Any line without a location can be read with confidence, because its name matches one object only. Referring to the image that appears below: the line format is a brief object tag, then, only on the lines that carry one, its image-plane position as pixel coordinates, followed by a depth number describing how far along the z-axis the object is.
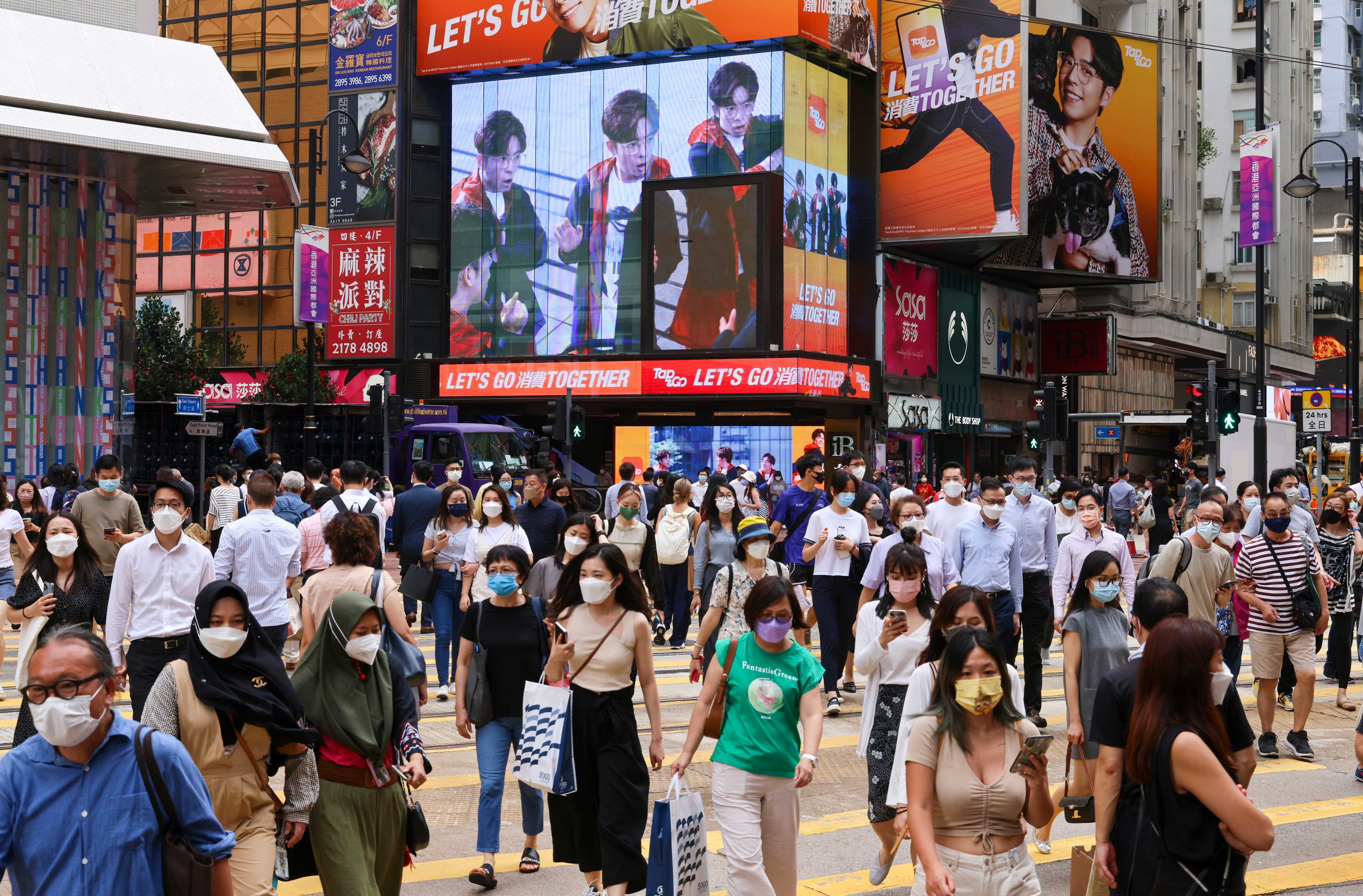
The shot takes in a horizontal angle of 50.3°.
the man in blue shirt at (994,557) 10.74
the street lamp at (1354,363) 31.88
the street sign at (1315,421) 28.89
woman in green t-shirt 5.84
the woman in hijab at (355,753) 5.17
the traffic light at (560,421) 26.94
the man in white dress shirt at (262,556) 9.30
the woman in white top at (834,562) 11.80
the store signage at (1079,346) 48.81
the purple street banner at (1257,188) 27.89
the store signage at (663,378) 36.88
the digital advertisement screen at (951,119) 40.50
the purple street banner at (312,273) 26.50
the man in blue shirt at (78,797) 3.54
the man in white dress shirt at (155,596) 7.68
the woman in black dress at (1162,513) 23.20
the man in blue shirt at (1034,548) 11.73
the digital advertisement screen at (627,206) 37.81
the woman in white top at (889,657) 6.86
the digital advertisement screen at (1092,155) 42.41
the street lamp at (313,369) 24.36
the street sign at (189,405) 24.27
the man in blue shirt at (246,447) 24.98
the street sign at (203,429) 23.20
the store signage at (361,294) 43.19
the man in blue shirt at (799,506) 13.02
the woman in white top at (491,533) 10.55
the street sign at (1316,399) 28.34
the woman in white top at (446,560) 12.30
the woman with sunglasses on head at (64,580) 8.34
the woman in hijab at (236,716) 4.76
